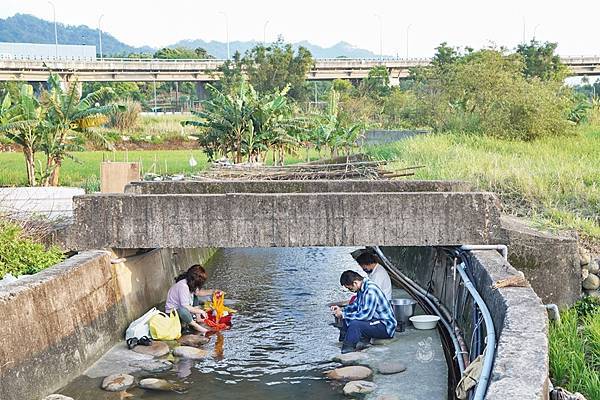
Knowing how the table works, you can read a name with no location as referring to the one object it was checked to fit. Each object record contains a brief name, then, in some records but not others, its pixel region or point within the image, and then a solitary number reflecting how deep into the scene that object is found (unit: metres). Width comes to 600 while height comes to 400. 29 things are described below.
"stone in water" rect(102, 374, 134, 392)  9.26
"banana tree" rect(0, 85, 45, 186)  21.39
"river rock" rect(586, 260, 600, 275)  10.82
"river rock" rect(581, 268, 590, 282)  10.78
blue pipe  6.02
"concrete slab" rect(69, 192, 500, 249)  11.23
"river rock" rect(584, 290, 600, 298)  10.72
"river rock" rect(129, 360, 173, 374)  10.11
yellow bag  11.43
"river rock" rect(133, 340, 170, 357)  10.75
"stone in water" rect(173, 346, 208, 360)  10.73
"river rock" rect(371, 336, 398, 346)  11.04
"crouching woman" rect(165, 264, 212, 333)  12.02
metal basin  12.14
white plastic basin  11.62
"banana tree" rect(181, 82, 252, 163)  28.05
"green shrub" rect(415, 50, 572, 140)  24.08
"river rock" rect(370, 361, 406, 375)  9.73
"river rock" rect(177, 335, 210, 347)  11.48
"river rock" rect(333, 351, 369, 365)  10.32
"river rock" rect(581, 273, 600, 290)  10.77
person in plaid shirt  10.78
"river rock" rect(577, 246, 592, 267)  10.82
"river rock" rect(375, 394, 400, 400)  8.67
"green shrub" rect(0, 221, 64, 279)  10.32
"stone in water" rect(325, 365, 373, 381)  9.61
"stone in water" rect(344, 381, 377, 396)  9.02
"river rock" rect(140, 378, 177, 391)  9.36
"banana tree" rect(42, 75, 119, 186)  21.61
